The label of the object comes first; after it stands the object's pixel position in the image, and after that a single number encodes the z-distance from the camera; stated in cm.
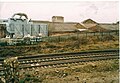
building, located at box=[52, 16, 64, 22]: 5175
